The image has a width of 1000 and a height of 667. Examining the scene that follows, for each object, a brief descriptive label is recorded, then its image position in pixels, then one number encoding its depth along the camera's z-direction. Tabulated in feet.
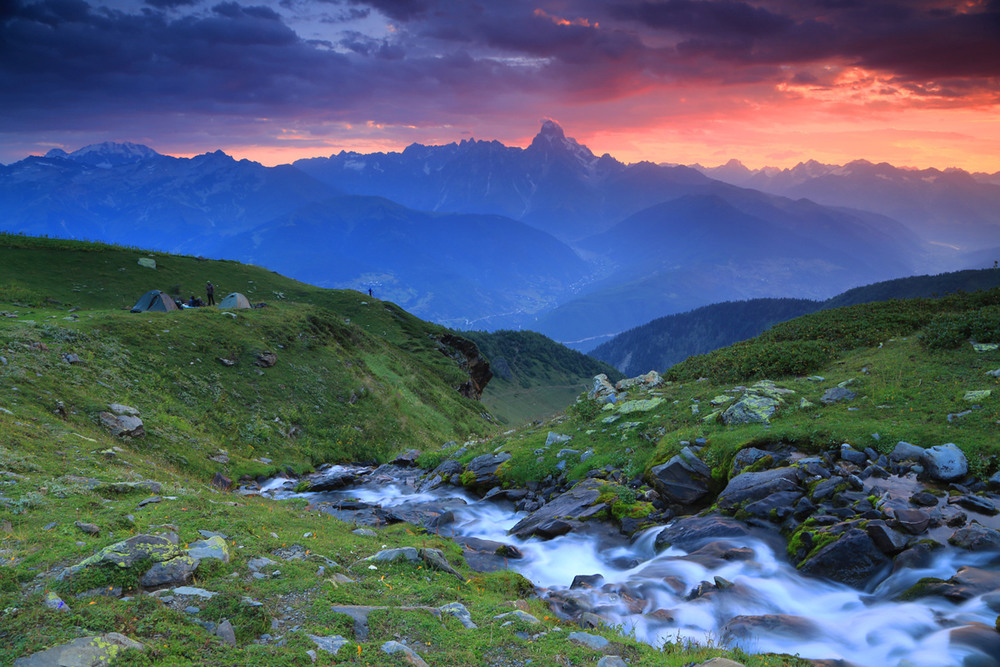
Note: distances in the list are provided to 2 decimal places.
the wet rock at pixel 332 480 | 73.15
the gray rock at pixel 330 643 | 23.02
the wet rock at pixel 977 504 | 37.97
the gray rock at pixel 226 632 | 22.70
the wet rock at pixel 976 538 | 34.47
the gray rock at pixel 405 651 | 22.72
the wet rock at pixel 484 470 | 69.92
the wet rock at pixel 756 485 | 45.65
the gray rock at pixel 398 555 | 36.75
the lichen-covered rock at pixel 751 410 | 58.43
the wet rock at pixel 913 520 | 36.88
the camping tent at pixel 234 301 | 141.79
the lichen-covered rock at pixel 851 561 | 36.76
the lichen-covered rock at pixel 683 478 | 51.34
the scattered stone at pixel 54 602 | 22.21
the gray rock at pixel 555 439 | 72.43
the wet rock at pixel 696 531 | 44.01
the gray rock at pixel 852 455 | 46.78
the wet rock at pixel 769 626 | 32.63
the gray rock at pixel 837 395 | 58.08
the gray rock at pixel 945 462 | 42.19
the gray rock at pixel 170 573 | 25.95
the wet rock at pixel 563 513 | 51.72
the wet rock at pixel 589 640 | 26.40
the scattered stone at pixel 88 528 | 30.86
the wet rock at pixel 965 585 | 31.55
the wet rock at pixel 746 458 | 50.39
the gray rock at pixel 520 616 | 28.66
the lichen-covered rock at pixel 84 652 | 18.24
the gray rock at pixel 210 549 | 29.75
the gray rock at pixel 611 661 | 23.56
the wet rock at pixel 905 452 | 44.93
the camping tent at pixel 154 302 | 124.67
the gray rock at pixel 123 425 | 62.95
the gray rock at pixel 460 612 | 27.84
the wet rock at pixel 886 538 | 36.60
